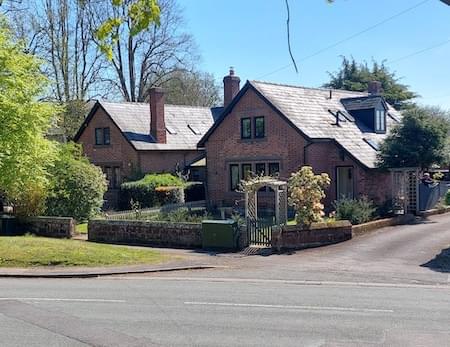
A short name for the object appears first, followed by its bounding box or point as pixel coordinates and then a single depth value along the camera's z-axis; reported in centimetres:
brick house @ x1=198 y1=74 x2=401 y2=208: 2898
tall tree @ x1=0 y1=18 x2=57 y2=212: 2238
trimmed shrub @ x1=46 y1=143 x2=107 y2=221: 2781
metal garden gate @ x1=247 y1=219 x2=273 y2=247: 2059
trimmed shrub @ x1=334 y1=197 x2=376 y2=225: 2339
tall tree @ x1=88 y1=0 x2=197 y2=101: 5662
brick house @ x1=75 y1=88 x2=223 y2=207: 3828
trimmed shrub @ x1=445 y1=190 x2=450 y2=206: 3226
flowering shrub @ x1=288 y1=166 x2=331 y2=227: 2069
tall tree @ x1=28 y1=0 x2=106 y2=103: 4622
